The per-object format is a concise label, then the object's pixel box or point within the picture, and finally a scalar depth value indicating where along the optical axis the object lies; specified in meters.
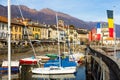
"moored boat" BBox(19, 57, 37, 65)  28.81
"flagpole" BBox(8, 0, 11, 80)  8.68
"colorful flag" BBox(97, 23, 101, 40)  38.68
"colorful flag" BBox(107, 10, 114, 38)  23.21
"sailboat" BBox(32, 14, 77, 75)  26.13
